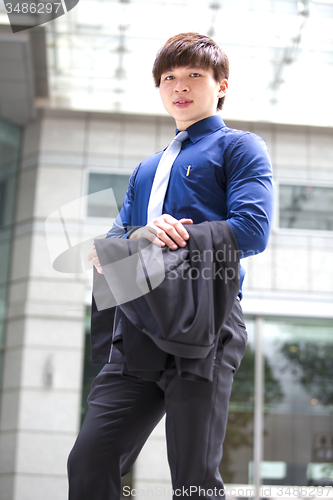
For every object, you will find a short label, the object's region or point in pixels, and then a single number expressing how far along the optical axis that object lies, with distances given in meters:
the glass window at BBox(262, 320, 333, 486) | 6.09
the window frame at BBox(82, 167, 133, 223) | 7.06
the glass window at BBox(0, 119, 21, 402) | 7.05
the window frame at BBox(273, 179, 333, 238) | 6.90
